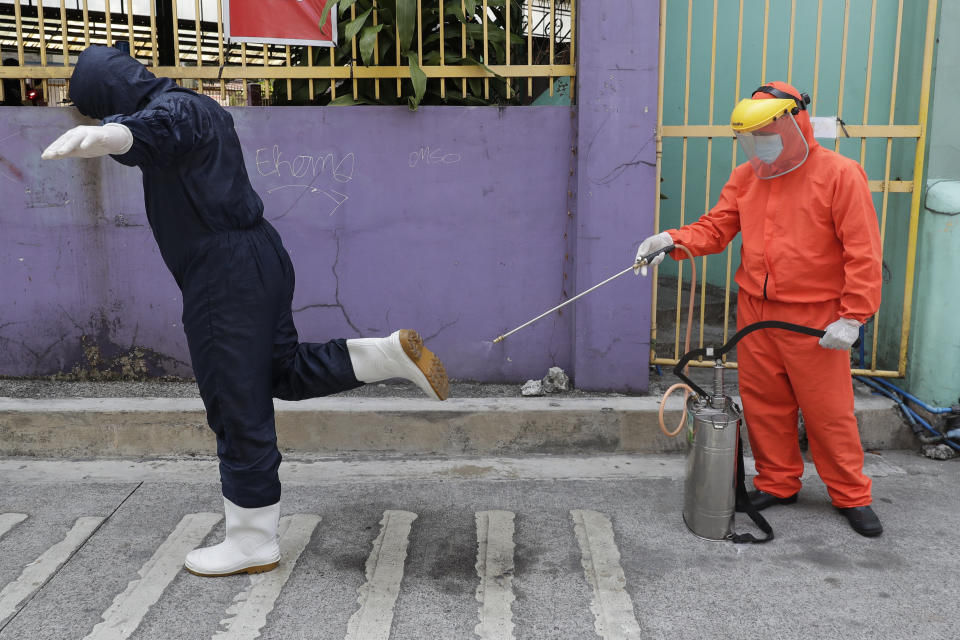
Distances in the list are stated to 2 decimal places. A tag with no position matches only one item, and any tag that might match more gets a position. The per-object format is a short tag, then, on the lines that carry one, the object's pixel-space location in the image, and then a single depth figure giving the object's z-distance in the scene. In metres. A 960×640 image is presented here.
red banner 4.62
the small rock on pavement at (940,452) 4.24
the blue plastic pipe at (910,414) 4.29
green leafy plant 4.57
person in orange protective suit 3.13
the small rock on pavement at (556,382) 4.75
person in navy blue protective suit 2.75
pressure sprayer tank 3.23
